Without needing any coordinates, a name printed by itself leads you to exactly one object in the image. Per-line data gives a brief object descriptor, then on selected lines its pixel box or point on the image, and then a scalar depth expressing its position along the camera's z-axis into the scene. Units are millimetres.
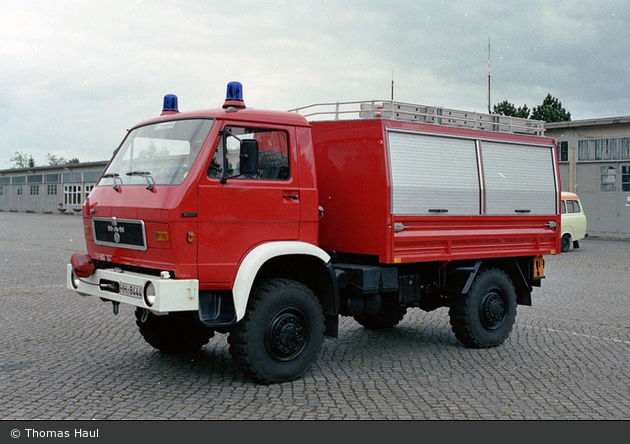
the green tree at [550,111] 70531
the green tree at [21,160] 116125
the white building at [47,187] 69625
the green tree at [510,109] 69062
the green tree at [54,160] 115262
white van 23891
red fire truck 6016
